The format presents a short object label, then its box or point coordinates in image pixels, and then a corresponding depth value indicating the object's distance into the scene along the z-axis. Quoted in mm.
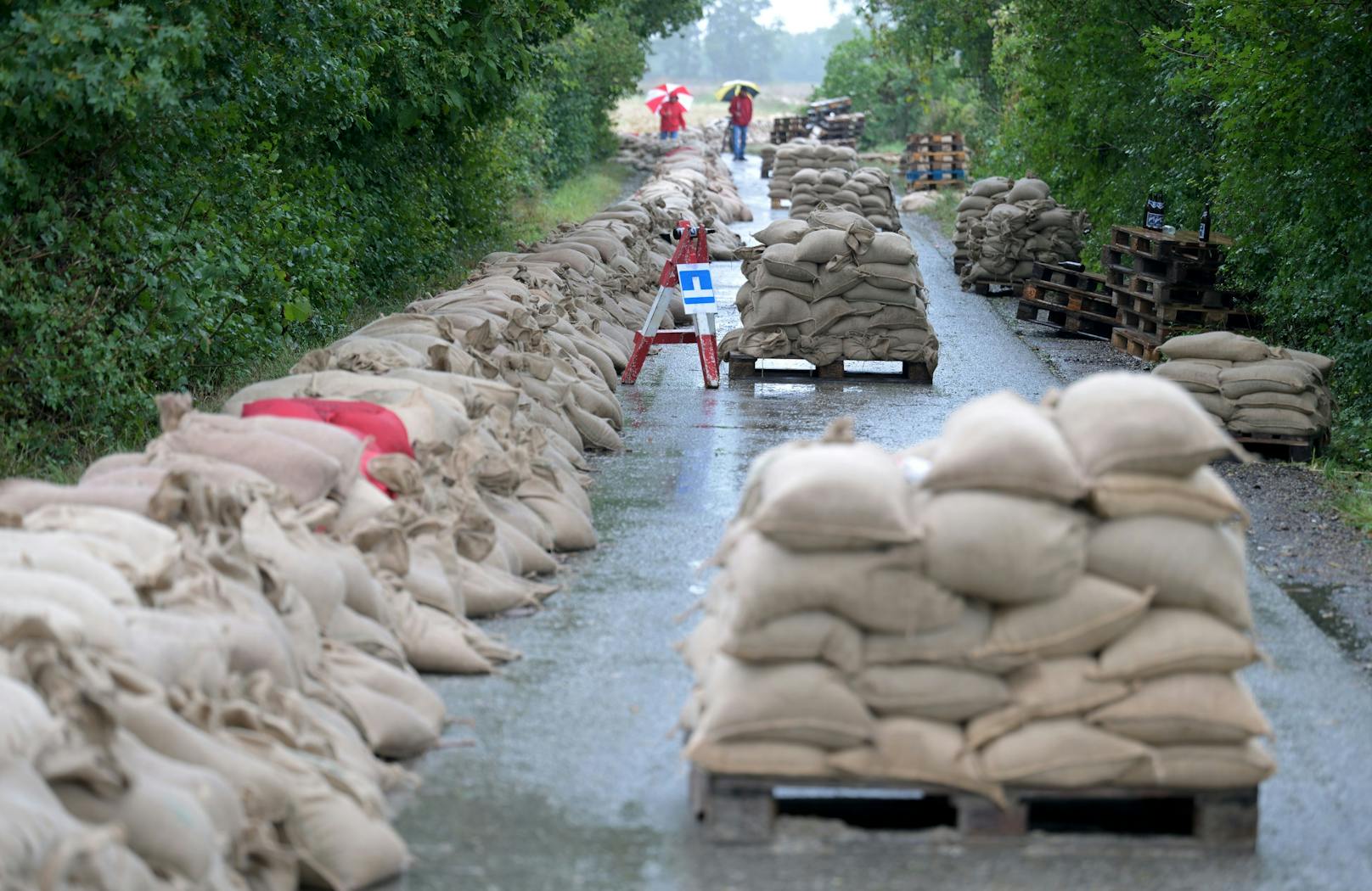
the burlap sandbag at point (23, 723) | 6430
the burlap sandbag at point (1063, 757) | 8648
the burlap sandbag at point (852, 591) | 8625
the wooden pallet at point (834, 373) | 25281
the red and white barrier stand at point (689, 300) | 23859
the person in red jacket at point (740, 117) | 90812
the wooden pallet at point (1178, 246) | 25391
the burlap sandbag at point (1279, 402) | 19562
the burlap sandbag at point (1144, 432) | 8727
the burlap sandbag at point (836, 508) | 8539
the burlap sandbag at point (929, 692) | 8734
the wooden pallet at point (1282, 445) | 19469
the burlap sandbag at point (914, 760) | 8687
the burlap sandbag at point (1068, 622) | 8711
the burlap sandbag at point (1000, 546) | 8547
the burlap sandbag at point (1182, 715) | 8695
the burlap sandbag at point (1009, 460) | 8648
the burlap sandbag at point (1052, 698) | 8719
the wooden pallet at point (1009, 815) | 8805
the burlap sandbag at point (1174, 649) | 8734
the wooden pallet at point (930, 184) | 66625
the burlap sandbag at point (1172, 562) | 8797
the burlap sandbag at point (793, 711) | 8656
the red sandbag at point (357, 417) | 12820
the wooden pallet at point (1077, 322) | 29766
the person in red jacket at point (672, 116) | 86187
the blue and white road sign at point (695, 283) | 23812
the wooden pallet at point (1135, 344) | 25984
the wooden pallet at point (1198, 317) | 25469
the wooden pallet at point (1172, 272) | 25437
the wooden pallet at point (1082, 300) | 29562
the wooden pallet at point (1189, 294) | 25531
